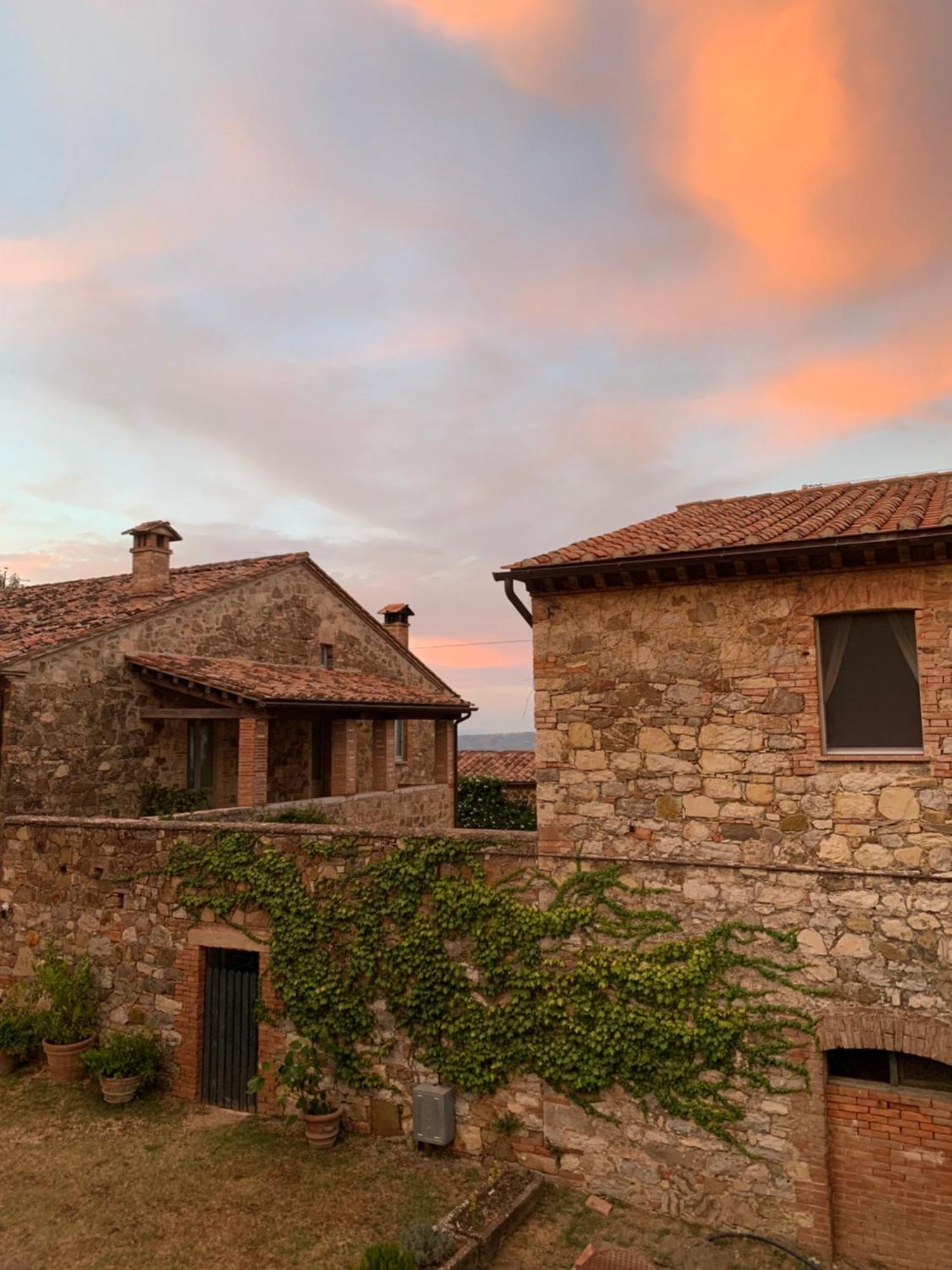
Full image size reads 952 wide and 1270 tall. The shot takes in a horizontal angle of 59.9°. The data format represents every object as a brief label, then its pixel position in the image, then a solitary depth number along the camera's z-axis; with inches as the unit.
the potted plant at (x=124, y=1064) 389.1
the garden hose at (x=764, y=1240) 280.2
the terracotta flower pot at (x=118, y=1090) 388.8
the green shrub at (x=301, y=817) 551.2
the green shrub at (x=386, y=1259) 245.1
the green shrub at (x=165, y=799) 589.6
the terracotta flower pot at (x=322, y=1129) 352.8
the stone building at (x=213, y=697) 535.5
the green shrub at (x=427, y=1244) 267.7
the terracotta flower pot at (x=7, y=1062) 422.0
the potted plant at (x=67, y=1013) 410.3
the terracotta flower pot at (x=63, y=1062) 409.7
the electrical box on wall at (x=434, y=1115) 338.0
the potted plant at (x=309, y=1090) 353.1
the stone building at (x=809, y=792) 282.4
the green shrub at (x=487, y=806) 853.8
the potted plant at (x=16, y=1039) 421.4
